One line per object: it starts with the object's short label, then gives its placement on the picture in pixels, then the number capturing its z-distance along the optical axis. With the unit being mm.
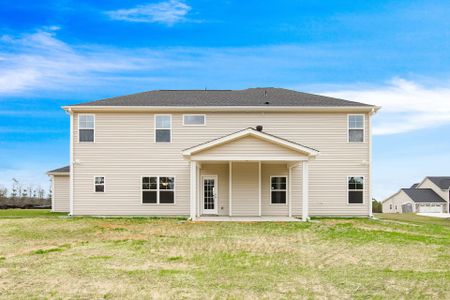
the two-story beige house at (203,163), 25609
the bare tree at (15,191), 46381
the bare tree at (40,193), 48581
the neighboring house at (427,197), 53406
